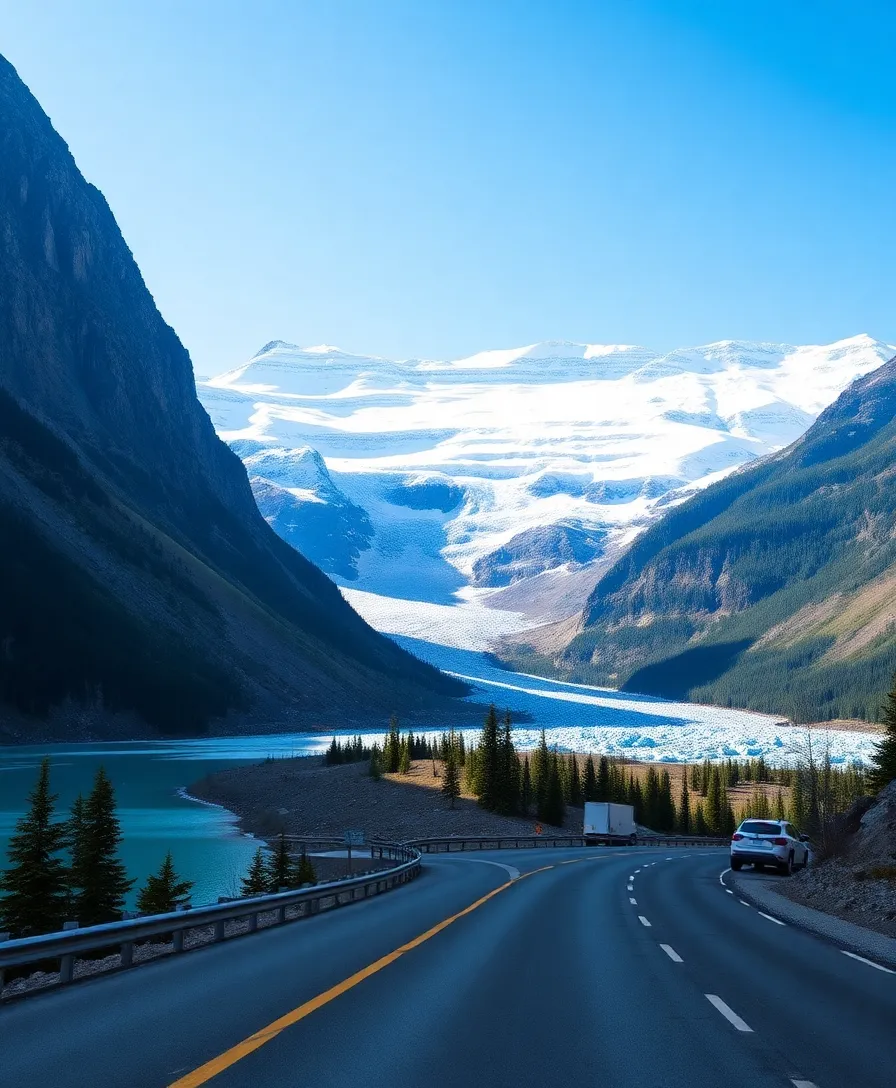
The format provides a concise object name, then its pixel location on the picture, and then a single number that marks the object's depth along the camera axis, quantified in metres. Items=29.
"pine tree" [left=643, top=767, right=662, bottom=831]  106.12
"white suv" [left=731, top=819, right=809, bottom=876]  39.34
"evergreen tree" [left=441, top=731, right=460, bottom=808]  85.31
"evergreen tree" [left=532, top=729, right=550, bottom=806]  88.81
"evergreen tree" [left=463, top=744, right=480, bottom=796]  89.44
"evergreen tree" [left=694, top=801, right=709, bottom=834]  113.47
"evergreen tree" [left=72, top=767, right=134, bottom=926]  33.75
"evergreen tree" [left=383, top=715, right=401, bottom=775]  102.75
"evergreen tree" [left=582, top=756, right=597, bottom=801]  100.25
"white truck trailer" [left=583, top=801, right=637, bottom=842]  71.75
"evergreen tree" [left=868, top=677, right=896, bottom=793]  63.34
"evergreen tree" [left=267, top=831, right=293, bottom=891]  37.25
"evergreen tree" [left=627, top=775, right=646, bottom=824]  106.00
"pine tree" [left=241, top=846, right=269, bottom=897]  36.16
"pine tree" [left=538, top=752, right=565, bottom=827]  87.00
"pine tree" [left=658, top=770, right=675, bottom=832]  106.81
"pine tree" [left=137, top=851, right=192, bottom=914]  31.92
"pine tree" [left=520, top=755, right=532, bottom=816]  88.12
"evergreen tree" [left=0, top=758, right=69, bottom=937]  30.47
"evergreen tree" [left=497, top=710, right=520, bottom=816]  84.88
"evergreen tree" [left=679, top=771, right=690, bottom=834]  109.56
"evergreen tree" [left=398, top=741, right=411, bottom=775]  100.69
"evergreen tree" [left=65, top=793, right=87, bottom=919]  33.00
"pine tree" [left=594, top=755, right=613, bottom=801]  99.62
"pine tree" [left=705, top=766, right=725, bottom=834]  109.88
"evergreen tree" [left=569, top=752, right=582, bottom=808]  99.69
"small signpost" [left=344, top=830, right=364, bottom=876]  35.36
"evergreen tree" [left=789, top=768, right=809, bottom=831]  105.31
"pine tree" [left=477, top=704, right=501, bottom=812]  85.06
